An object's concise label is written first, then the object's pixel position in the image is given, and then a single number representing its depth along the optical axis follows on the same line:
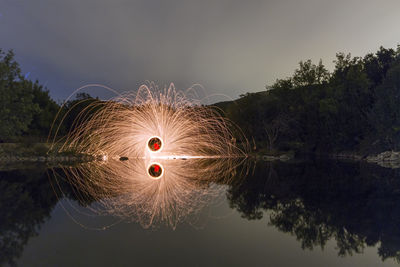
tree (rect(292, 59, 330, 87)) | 55.19
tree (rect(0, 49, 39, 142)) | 34.56
